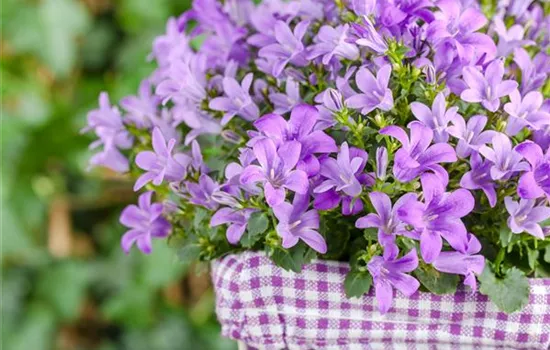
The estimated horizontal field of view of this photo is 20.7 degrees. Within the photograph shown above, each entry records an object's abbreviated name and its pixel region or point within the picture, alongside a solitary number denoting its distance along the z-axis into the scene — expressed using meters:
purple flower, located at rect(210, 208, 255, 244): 0.57
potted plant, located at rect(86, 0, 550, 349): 0.55
